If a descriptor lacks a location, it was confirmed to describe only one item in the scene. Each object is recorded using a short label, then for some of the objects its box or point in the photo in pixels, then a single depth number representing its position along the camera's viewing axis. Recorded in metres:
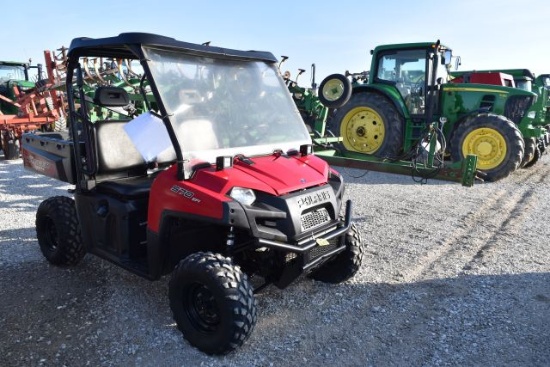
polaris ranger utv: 2.65
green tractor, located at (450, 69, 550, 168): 8.09
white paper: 2.99
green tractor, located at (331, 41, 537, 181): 7.68
